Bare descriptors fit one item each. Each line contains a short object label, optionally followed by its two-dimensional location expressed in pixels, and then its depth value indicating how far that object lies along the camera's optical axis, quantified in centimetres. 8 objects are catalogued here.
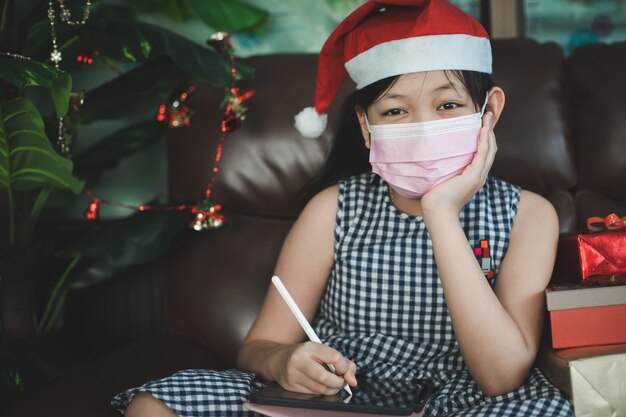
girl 112
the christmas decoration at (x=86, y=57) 152
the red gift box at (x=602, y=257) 110
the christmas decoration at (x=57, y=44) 137
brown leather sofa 153
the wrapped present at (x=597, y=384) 102
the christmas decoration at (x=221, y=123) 156
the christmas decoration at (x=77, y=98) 145
